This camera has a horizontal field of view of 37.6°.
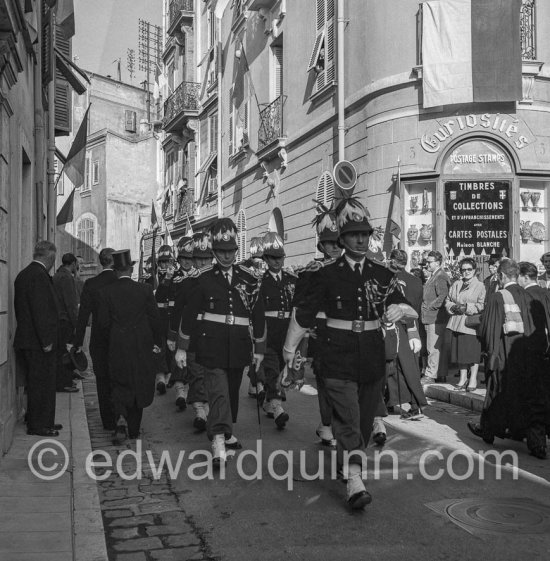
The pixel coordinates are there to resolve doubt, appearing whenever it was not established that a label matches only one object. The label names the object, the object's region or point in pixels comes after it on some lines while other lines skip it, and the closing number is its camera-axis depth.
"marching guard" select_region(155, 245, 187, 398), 11.21
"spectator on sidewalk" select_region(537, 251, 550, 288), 10.85
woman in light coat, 11.02
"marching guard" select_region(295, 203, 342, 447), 5.93
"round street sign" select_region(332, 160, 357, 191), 14.98
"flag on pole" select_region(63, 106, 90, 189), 16.61
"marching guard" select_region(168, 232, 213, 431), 8.24
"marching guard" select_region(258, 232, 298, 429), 9.03
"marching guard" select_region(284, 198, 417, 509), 5.67
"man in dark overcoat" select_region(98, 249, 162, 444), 7.78
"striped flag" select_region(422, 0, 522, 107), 14.89
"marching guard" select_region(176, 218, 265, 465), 6.89
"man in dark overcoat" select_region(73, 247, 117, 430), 8.23
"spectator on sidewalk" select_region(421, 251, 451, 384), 11.87
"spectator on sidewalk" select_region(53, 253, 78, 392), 9.04
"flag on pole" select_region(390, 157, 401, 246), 15.25
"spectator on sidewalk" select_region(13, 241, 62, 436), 7.59
